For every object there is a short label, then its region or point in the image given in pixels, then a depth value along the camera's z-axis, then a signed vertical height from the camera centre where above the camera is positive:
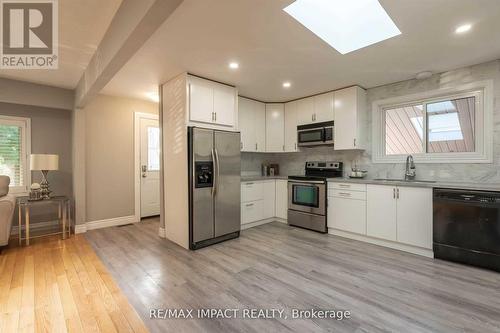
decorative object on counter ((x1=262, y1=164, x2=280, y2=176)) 4.93 -0.09
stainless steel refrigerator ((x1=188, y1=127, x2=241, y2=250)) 3.09 -0.28
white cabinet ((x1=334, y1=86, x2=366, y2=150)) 3.63 +0.77
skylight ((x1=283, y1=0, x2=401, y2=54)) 2.07 +1.39
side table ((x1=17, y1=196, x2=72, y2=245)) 3.29 -0.68
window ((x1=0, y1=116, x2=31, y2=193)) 3.74 +0.27
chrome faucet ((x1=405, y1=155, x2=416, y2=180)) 3.37 -0.06
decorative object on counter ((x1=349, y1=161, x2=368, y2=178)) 3.77 -0.11
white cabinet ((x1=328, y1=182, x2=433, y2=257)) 2.88 -0.69
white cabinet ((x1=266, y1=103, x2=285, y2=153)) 4.64 +0.80
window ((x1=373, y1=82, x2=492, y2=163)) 2.94 +0.55
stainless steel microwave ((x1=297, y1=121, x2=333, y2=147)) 3.93 +0.56
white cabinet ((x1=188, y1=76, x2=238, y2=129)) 3.15 +0.93
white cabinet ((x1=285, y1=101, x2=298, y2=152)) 4.44 +0.78
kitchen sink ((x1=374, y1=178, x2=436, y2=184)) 3.22 -0.22
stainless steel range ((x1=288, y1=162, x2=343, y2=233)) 3.78 -0.54
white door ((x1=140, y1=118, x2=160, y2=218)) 4.66 -0.01
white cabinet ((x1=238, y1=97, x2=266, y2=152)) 4.26 +0.80
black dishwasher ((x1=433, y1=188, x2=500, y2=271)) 2.43 -0.70
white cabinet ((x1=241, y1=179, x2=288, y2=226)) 4.01 -0.63
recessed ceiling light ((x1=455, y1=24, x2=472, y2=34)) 2.08 +1.26
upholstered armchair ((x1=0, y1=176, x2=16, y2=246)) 2.96 -0.64
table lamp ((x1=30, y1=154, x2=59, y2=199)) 3.45 +0.05
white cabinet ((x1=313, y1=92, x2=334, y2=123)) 3.91 +1.00
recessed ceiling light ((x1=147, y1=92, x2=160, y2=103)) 4.11 +1.30
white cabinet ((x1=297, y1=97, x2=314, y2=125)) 4.18 +1.02
